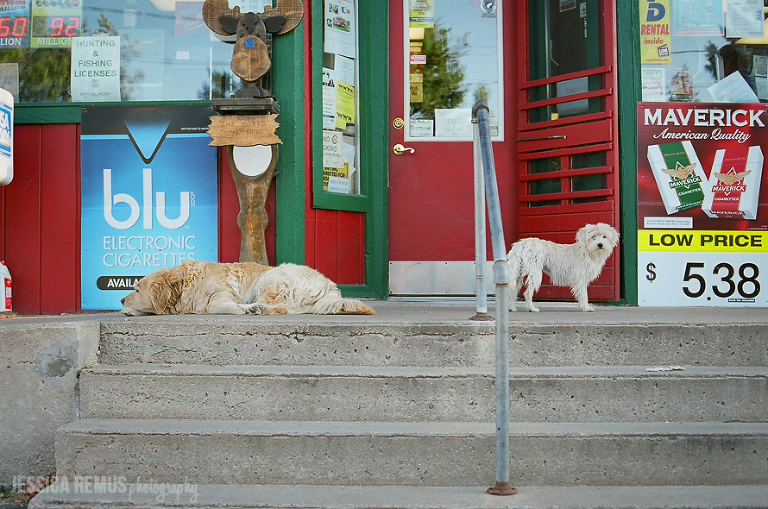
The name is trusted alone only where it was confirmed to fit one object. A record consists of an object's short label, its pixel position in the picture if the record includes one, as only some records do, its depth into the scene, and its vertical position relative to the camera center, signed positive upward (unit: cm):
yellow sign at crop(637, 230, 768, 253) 529 +13
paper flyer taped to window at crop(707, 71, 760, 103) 537 +129
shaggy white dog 461 +0
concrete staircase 288 -71
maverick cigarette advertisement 529 +47
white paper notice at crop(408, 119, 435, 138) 589 +110
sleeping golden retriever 423 -19
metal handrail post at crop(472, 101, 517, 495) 264 -34
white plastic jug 477 -18
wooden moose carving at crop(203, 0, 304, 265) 474 +101
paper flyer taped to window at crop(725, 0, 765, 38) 541 +186
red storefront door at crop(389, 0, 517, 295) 585 +111
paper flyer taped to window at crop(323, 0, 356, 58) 550 +187
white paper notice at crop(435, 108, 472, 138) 590 +116
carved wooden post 489 +37
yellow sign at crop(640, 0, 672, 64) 541 +175
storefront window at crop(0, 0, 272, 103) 511 +154
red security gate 534 +106
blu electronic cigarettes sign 505 +55
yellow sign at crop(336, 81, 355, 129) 559 +126
